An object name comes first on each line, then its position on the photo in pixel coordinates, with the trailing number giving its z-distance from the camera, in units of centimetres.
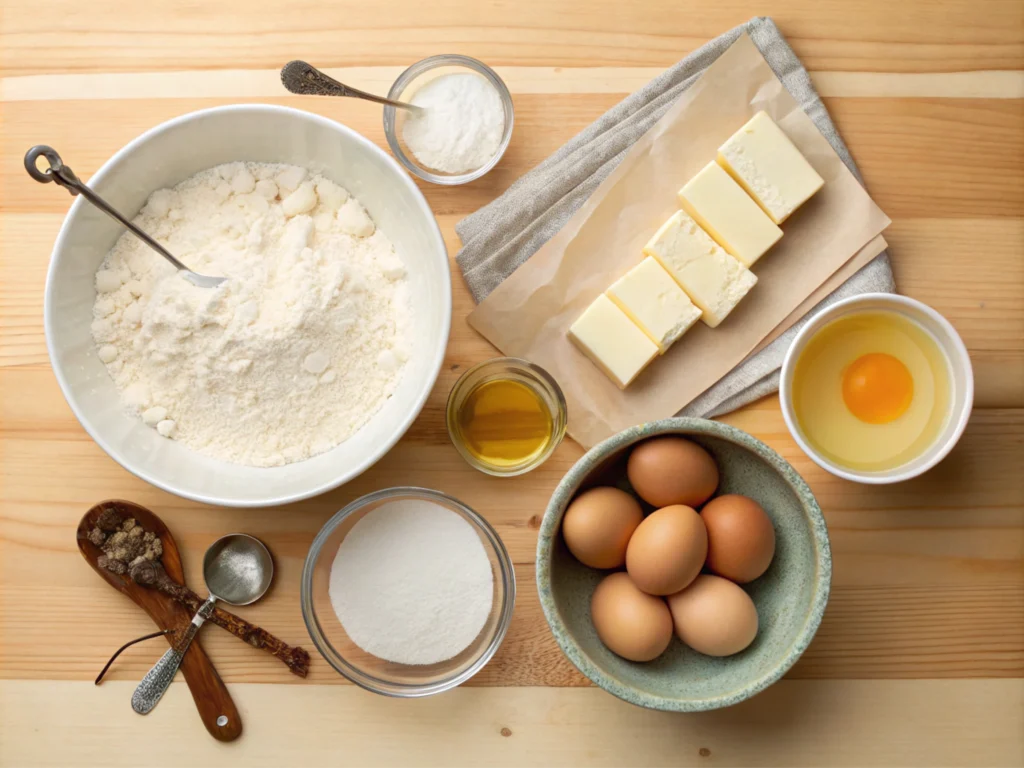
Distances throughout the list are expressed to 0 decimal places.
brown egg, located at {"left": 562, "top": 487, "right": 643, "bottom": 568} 109
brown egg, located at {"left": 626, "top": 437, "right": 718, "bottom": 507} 109
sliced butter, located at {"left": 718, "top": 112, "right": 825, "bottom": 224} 127
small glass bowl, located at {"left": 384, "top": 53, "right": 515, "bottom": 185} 130
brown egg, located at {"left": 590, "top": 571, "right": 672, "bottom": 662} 106
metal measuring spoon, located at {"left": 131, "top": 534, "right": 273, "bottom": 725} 127
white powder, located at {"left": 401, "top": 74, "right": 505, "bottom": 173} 130
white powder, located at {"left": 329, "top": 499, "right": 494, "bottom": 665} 126
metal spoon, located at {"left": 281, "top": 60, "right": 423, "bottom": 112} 115
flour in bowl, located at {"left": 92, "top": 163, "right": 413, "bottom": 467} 115
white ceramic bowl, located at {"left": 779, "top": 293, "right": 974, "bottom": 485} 120
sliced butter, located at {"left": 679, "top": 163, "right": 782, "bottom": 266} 128
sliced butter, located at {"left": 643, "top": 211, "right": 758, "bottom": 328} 128
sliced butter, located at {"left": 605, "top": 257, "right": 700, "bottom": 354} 127
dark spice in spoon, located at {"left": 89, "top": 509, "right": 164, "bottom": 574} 126
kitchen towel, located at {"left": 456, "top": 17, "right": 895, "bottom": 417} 130
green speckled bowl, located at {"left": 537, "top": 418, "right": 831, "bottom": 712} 104
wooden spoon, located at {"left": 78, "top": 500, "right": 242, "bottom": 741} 127
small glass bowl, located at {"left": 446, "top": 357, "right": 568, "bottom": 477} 127
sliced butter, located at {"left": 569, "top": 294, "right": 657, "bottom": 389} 127
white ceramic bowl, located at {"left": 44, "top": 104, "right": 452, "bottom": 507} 114
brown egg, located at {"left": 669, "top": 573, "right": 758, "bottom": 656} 106
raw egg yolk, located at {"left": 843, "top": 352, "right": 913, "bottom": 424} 127
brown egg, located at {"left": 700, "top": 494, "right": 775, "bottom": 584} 107
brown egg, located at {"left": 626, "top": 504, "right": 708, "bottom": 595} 104
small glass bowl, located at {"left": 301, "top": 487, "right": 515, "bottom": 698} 123
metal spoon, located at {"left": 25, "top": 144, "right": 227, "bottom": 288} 94
